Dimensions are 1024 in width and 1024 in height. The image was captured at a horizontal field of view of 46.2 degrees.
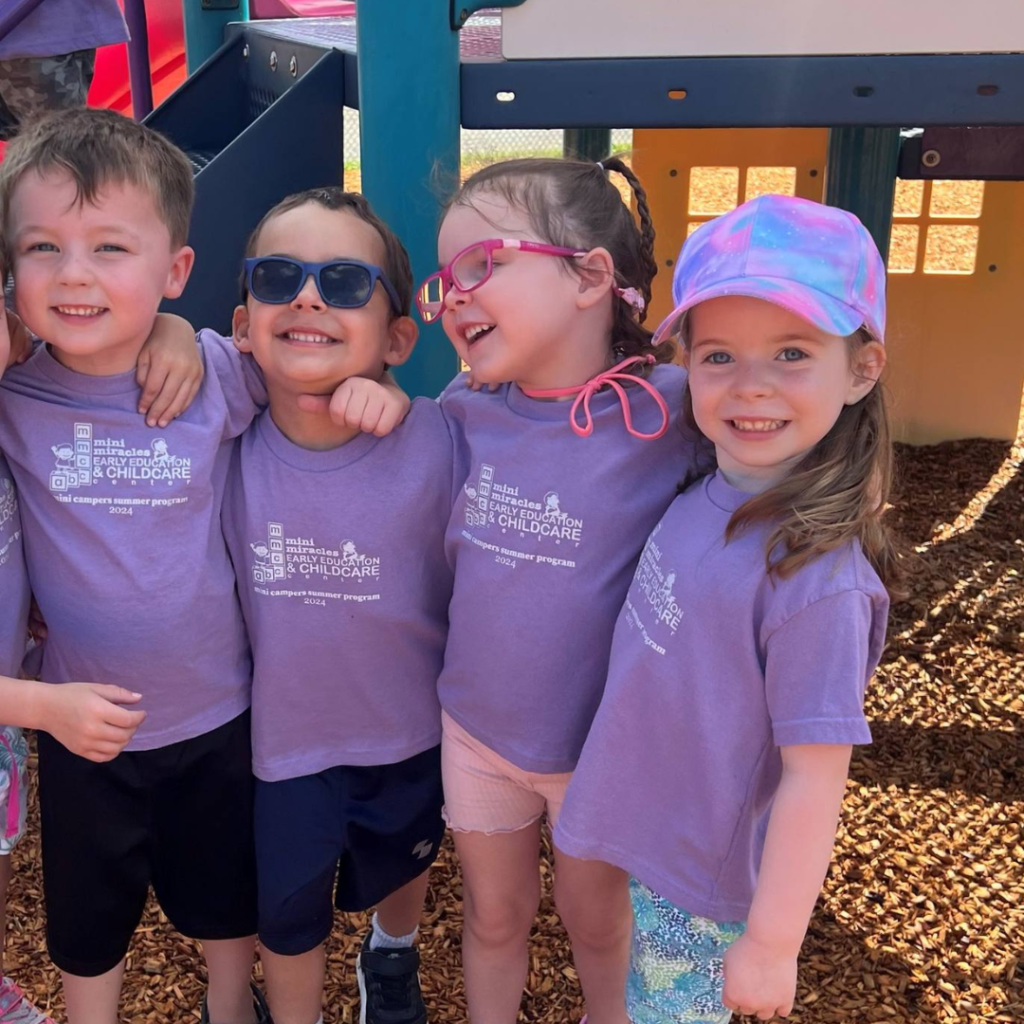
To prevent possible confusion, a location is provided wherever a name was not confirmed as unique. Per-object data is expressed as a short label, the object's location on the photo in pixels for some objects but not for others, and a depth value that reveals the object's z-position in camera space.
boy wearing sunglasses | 1.95
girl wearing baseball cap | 1.55
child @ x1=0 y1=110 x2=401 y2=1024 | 1.88
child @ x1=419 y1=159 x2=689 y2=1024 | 1.88
